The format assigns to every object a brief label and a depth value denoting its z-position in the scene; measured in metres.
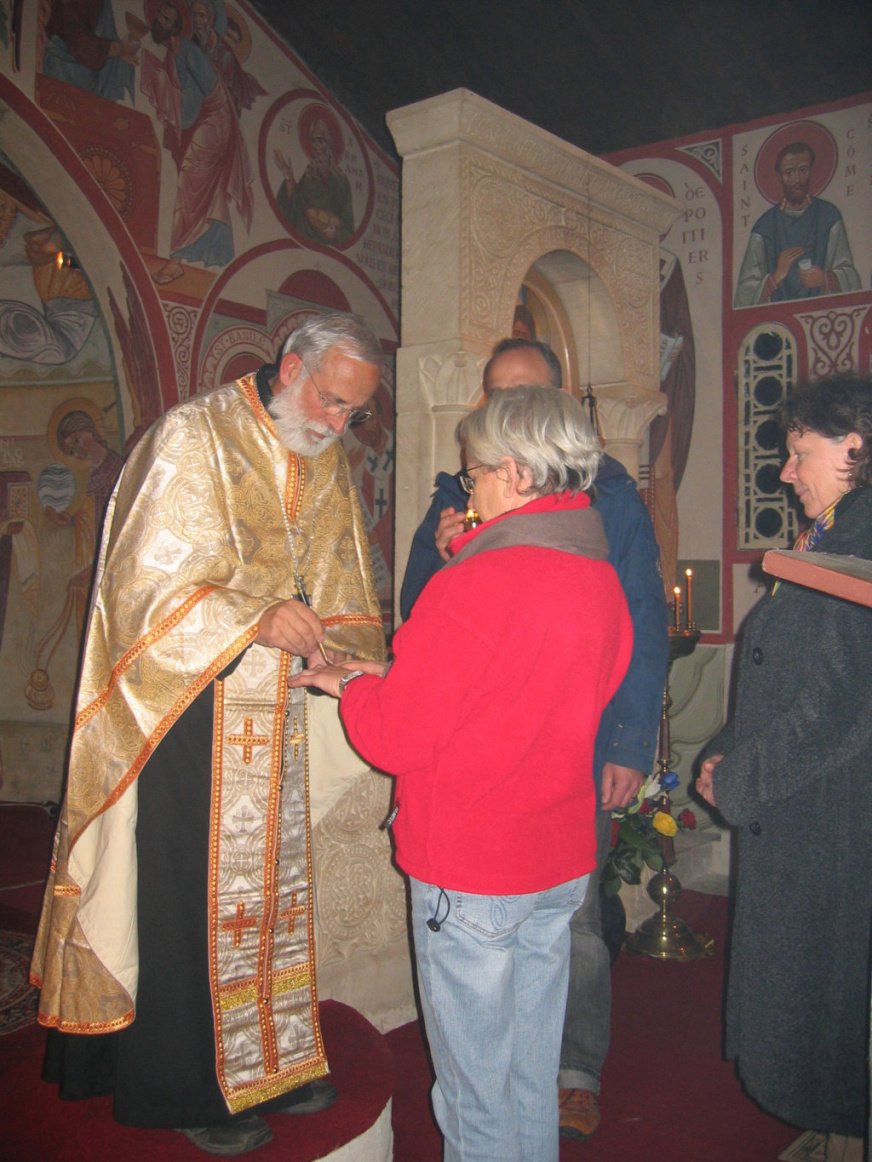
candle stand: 4.18
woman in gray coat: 2.04
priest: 2.23
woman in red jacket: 1.69
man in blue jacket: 2.61
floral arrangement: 3.99
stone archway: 3.40
